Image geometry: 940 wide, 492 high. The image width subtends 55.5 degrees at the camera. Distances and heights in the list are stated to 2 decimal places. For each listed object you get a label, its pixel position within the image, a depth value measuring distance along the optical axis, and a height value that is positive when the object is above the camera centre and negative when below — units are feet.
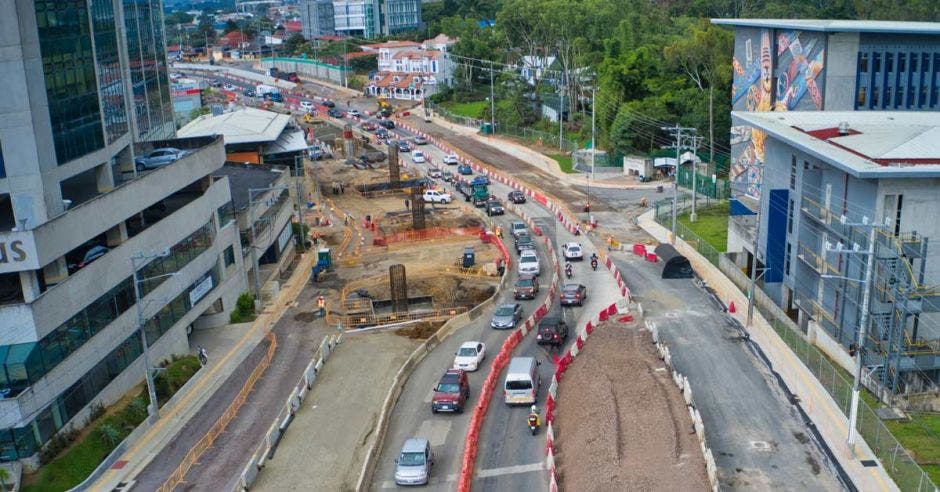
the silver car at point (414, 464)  105.81 -51.46
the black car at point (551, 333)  148.46 -51.25
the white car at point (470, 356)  141.49 -52.38
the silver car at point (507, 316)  160.35 -52.46
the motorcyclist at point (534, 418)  117.08 -51.20
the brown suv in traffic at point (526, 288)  176.76 -52.35
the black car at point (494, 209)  253.65 -52.81
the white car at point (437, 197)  271.69 -52.64
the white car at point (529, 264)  192.03 -51.91
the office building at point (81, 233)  116.26 -31.98
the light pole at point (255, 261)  178.81 -46.04
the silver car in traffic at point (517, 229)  223.55 -52.12
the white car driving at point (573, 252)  202.69 -52.17
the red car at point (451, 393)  125.18 -51.41
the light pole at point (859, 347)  104.94 -39.34
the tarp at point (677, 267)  185.06 -51.21
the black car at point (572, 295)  170.90 -52.14
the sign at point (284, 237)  211.02 -50.24
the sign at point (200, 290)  159.90 -46.72
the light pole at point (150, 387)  126.69 -50.16
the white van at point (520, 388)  125.80 -50.87
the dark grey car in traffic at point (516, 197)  263.41 -51.67
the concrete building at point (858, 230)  130.41 -34.65
